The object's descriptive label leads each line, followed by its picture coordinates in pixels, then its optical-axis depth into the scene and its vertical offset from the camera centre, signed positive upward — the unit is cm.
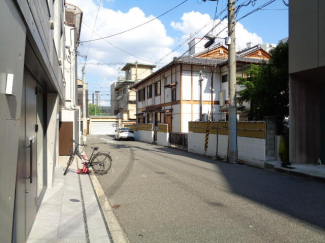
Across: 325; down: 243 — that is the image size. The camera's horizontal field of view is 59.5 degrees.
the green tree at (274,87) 1332 +176
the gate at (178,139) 2005 -113
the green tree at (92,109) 9668 +484
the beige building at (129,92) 4809 +568
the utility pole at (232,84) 1270 +184
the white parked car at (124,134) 3072 -114
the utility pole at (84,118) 2508 +45
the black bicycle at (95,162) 966 -136
